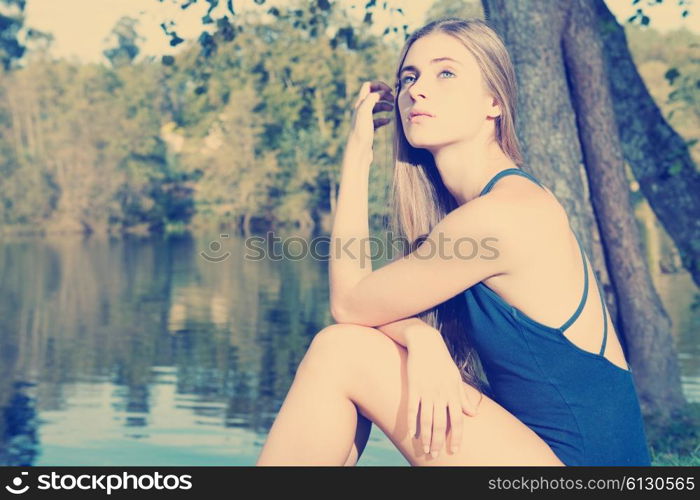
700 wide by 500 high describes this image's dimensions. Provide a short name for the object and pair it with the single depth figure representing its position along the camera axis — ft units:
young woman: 8.41
